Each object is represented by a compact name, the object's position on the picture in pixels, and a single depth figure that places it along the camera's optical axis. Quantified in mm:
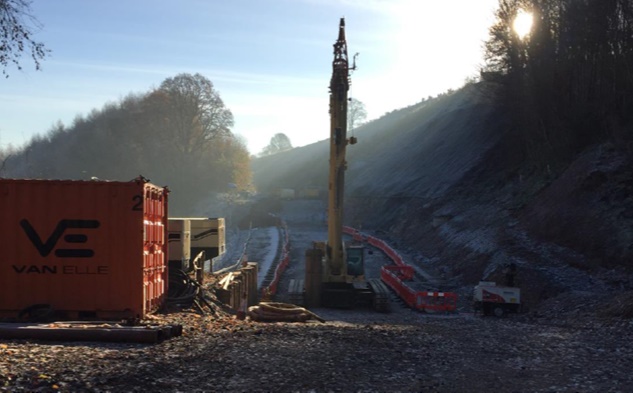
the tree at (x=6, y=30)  11391
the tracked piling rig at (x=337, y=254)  22828
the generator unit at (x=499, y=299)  21328
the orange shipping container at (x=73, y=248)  13047
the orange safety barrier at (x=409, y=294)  22969
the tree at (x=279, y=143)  197550
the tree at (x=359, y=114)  169712
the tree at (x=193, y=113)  76188
